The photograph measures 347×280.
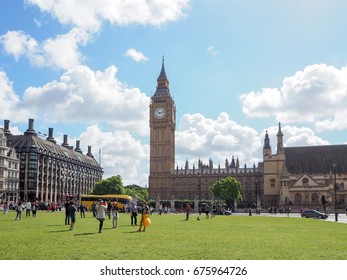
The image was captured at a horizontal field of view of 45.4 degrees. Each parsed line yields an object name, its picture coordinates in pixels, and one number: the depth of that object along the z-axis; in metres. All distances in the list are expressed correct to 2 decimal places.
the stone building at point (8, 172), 89.81
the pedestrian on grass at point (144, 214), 24.72
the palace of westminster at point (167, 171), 100.88
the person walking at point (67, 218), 27.70
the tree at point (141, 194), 130.88
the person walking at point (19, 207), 35.19
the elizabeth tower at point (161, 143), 152.88
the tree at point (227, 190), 107.69
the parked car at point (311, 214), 57.08
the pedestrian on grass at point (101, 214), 23.28
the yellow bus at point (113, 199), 72.25
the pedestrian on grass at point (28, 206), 41.40
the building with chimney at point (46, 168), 107.56
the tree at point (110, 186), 113.00
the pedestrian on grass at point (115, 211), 27.92
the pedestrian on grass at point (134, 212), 30.07
